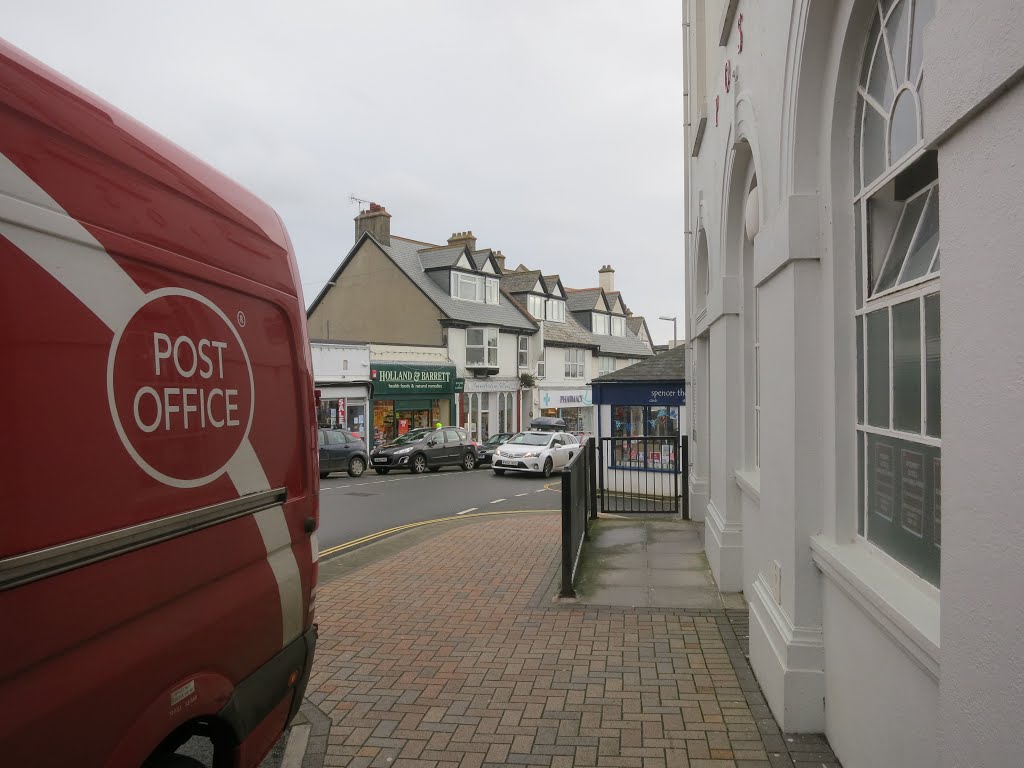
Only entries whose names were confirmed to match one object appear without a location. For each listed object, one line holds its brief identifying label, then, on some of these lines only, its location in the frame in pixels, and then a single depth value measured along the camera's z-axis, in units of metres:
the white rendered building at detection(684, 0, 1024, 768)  1.91
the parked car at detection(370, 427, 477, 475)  23.44
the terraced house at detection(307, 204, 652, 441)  32.25
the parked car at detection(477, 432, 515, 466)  26.50
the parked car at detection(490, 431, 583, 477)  22.75
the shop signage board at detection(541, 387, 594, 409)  42.44
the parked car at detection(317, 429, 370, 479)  21.83
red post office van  2.06
